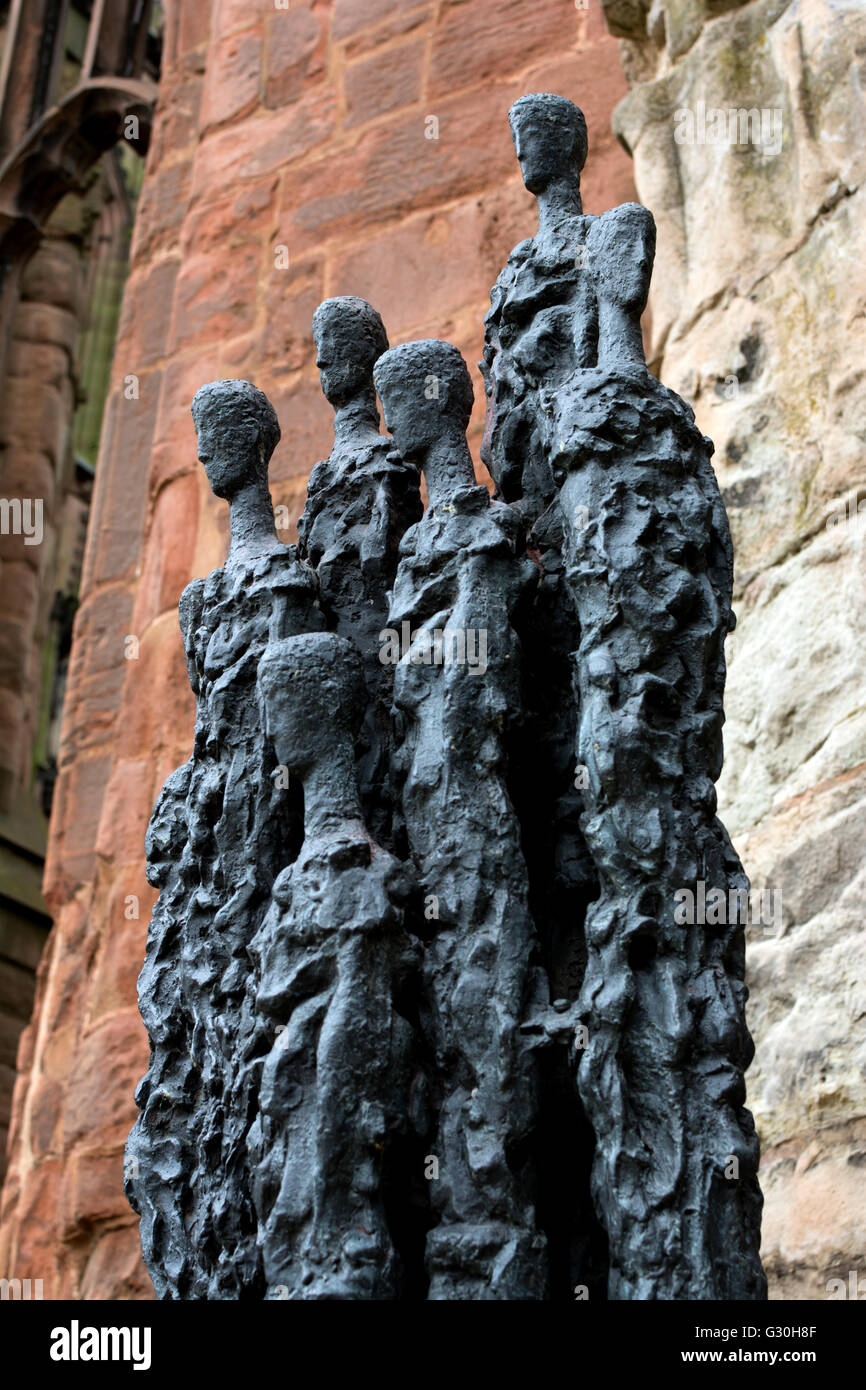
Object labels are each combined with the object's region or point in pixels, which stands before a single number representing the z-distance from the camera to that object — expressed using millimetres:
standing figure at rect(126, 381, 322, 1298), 2184
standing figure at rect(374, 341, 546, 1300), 1932
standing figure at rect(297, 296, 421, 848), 2352
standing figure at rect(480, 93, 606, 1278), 2039
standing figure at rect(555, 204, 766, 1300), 1880
